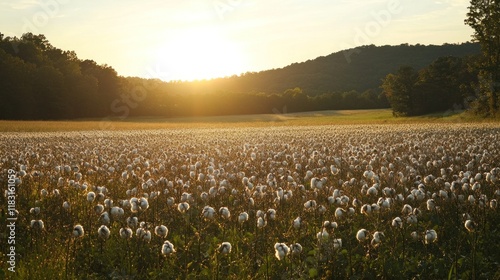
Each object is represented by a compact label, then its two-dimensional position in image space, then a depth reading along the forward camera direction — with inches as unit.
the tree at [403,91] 3742.6
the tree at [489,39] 2206.0
